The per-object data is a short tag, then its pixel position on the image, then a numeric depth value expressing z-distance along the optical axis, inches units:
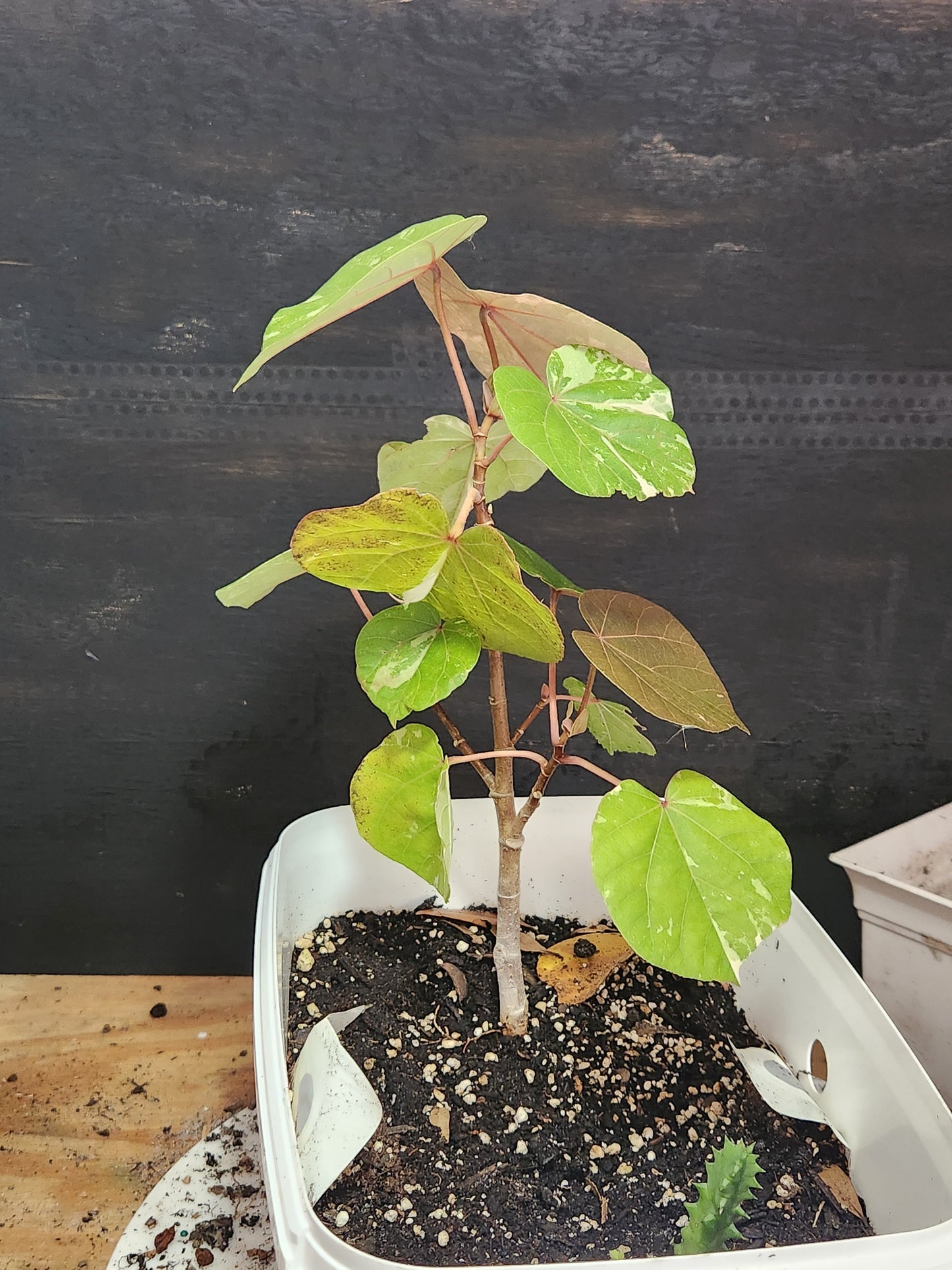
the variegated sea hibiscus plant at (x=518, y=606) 17.5
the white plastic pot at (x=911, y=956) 28.8
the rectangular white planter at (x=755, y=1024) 17.5
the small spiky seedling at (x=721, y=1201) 19.1
